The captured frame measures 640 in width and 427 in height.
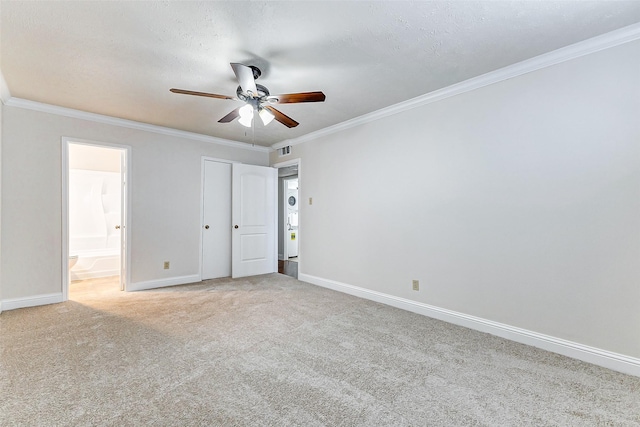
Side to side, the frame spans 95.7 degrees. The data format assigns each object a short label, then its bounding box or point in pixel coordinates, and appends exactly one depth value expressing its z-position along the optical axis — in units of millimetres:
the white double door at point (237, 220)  4871
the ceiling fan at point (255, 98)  2263
